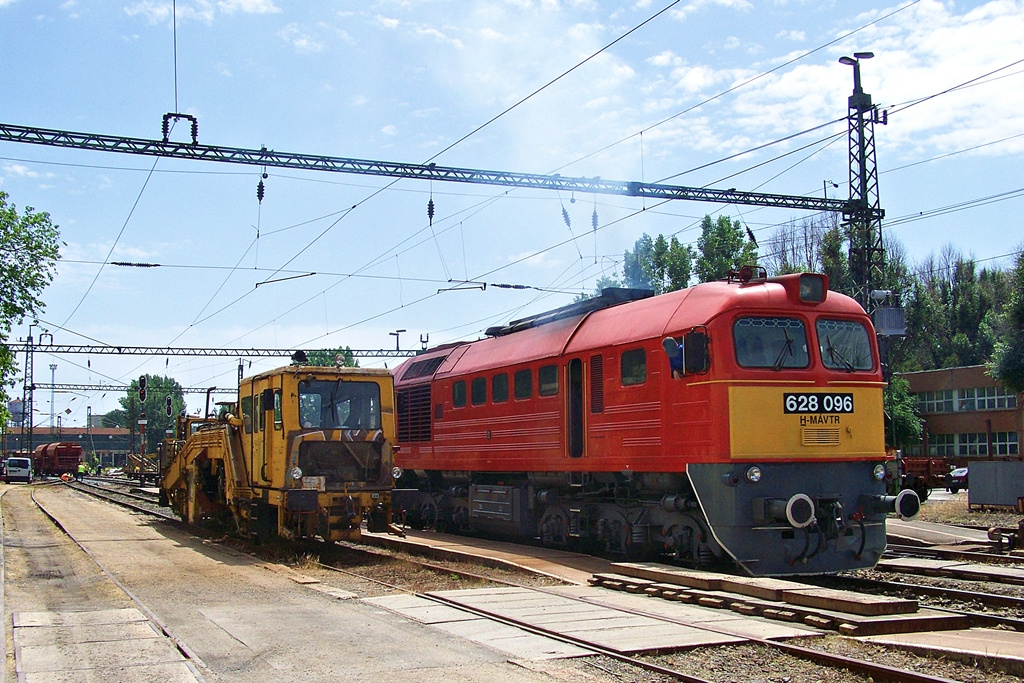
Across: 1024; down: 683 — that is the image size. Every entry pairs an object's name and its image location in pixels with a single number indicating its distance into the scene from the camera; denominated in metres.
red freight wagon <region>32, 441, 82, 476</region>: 72.12
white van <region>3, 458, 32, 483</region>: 63.84
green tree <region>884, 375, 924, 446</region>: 51.50
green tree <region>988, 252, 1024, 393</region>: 38.72
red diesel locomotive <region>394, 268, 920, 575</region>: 11.96
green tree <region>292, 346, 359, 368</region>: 74.05
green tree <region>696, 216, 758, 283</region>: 44.50
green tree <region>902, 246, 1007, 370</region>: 64.81
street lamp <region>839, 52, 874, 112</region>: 22.55
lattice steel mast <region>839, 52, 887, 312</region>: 22.70
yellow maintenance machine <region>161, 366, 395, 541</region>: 16.22
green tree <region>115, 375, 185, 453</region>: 113.38
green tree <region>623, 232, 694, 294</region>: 45.38
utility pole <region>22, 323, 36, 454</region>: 58.98
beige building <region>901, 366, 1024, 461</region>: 53.16
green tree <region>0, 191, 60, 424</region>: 22.00
